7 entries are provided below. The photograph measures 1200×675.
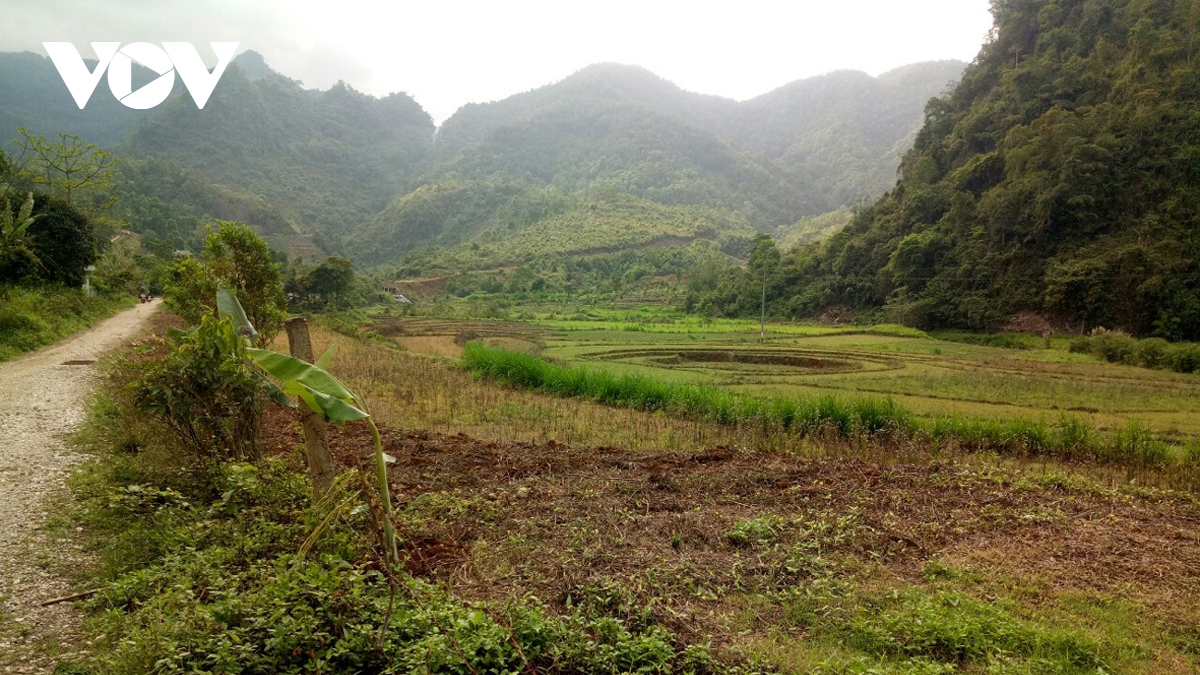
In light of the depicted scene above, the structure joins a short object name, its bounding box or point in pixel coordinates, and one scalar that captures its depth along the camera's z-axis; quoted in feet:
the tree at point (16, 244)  44.32
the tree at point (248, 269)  26.61
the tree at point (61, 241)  50.44
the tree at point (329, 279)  98.53
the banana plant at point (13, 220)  44.34
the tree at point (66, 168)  58.03
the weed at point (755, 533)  12.82
